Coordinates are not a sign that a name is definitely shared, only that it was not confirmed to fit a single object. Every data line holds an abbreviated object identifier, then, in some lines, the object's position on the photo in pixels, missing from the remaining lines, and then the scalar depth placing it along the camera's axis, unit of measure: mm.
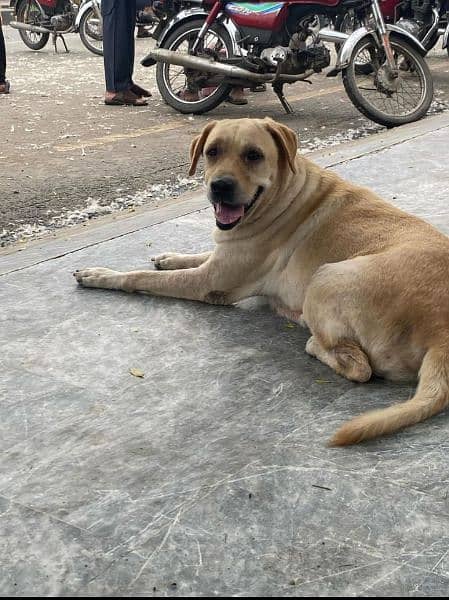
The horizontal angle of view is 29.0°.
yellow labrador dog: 3041
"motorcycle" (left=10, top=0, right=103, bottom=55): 13945
